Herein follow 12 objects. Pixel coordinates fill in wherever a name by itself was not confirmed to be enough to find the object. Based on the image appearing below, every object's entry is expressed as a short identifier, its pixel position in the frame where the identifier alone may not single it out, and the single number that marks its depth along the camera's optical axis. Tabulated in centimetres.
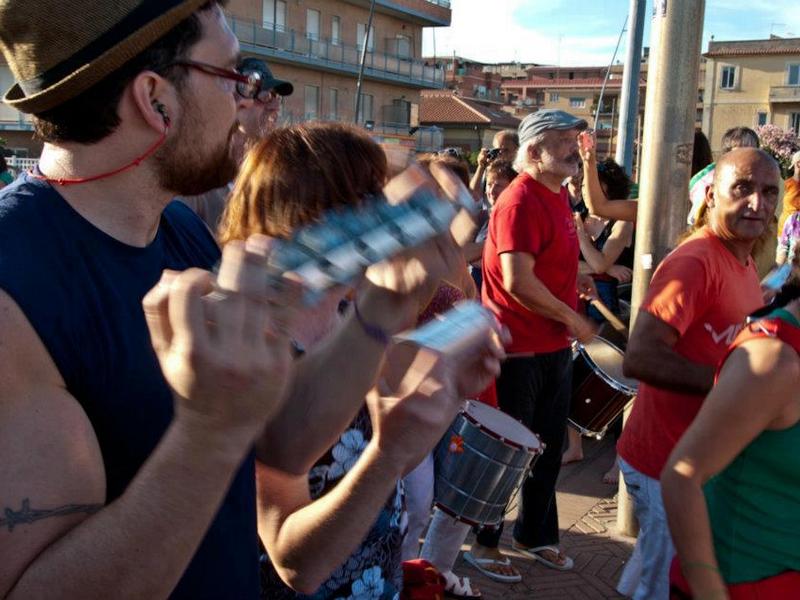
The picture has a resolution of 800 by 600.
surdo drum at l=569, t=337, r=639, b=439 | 454
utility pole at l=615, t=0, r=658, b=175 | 946
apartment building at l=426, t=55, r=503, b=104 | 7556
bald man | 272
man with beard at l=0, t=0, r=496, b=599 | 99
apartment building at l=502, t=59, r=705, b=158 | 7388
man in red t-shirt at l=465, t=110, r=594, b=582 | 418
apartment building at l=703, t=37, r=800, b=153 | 6372
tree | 1192
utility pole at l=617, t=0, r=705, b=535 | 419
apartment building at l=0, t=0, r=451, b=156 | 3853
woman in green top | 182
